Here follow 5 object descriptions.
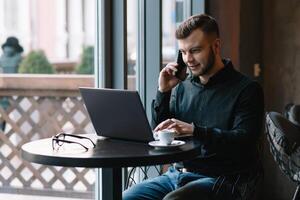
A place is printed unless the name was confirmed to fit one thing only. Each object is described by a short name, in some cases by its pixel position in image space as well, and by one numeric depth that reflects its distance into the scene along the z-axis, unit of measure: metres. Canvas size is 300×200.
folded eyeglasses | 2.90
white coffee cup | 2.89
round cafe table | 2.62
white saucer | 2.85
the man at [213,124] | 3.14
